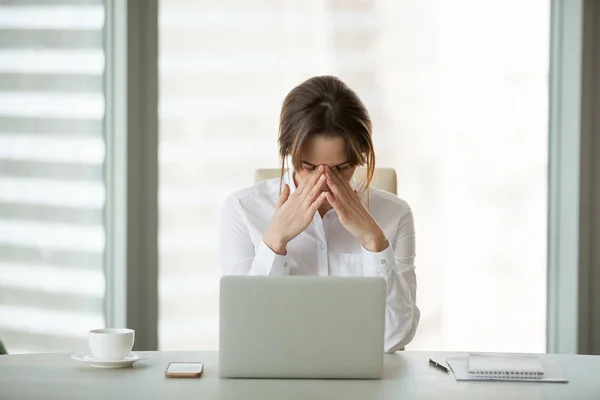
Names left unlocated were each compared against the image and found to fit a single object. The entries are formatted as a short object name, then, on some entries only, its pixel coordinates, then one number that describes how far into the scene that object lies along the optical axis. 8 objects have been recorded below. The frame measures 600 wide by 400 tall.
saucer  3.44
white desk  3.23
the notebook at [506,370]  3.38
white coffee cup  3.46
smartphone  3.36
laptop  3.30
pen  3.45
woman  3.85
